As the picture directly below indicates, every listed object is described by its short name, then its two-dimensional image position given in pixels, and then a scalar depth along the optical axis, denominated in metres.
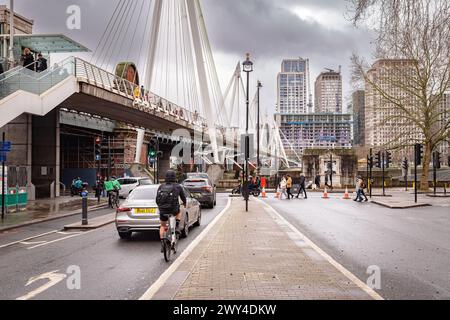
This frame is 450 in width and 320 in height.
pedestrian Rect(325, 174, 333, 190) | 45.20
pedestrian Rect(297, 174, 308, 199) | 31.48
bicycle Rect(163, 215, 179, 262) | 8.90
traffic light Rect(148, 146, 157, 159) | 32.81
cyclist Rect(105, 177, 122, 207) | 24.30
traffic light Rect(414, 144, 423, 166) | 25.80
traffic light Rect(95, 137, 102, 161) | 28.42
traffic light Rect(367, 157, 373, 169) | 36.06
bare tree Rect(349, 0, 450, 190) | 39.14
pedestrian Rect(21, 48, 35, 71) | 23.87
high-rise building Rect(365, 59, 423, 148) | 40.75
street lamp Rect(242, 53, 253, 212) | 25.34
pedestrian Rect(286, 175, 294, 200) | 31.38
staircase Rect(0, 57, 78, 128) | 21.28
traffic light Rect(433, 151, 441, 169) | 35.22
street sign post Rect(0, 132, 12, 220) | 18.23
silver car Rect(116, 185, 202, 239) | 11.70
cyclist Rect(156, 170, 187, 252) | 9.25
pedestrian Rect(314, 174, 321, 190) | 47.02
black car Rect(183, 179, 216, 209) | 22.67
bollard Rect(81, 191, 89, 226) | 15.25
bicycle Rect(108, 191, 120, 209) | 24.35
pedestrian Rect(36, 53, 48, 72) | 24.43
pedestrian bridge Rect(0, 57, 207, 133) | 21.86
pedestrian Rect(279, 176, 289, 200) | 33.20
